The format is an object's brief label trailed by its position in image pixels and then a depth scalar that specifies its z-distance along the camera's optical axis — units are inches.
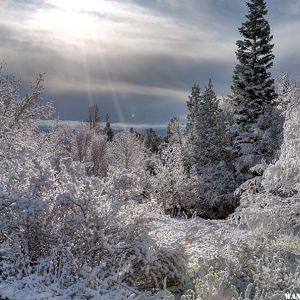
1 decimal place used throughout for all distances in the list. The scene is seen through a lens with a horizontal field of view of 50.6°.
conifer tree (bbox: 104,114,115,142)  2241.2
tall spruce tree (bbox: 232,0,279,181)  717.0
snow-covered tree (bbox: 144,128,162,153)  2140.0
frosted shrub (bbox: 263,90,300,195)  276.8
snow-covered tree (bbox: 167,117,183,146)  1343.5
